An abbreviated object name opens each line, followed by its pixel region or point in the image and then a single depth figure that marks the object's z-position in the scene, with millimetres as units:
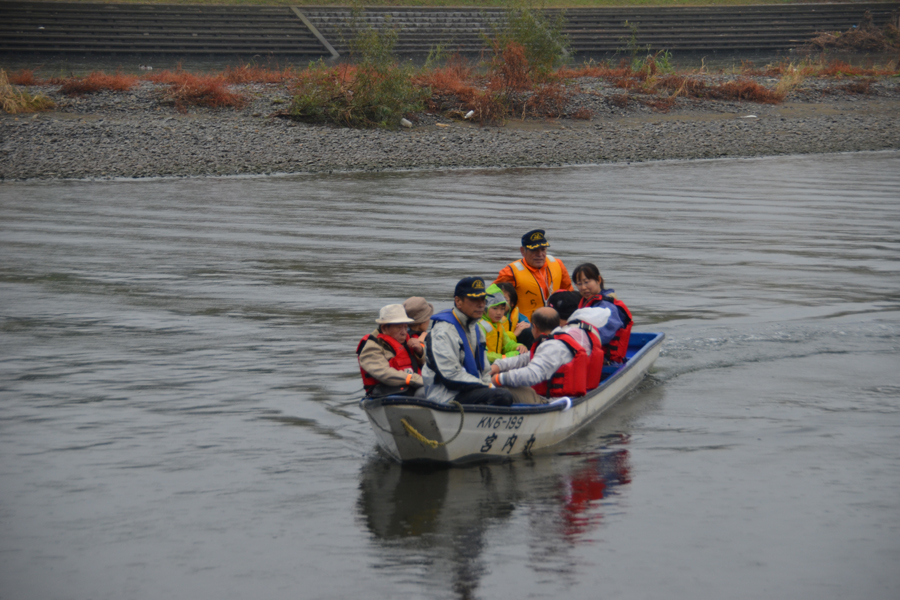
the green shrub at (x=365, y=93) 52437
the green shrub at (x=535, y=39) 58469
